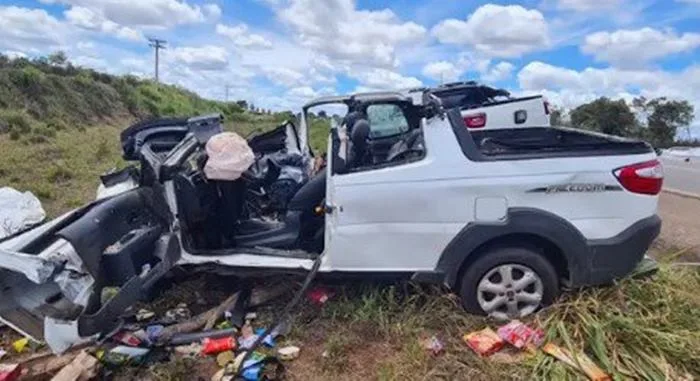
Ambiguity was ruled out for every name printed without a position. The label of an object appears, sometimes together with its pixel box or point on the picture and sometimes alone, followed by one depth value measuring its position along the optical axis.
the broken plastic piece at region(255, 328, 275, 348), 3.98
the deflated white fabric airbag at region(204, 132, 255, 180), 4.22
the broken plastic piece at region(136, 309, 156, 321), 4.44
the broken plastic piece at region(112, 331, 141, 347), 3.88
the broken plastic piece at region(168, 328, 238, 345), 4.00
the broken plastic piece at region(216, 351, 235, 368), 3.72
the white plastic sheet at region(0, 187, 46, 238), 5.00
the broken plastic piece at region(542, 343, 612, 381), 3.36
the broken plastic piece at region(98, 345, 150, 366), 3.61
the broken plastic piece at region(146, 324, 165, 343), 3.98
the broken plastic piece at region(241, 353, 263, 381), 3.49
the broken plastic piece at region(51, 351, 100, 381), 3.38
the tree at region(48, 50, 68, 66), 29.86
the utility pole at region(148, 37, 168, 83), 44.97
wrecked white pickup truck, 3.82
